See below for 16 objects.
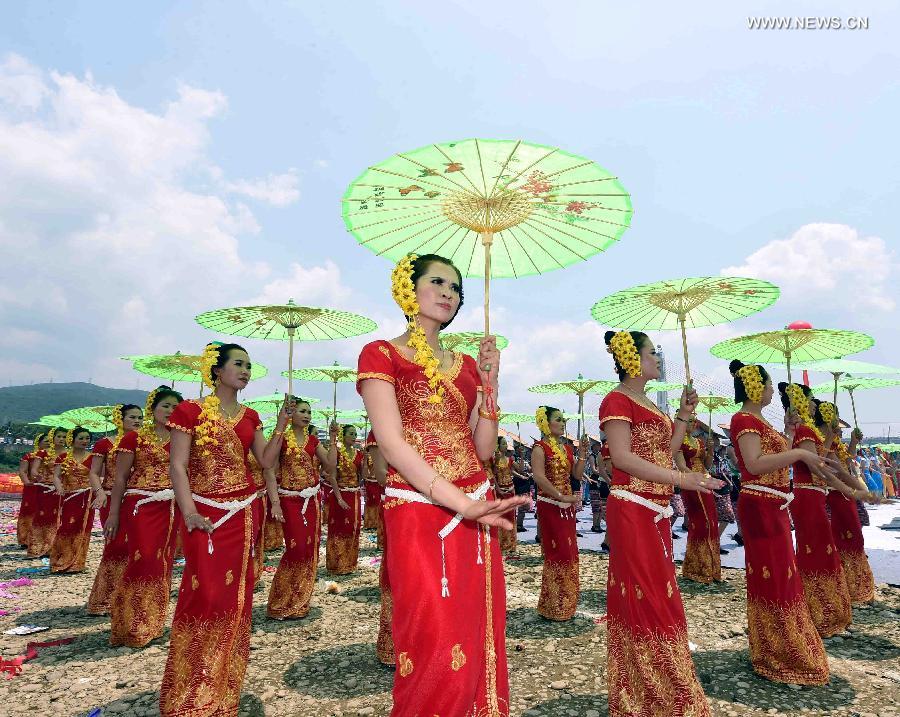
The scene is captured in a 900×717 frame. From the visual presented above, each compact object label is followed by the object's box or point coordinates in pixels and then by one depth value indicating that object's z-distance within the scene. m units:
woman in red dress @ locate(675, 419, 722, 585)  7.78
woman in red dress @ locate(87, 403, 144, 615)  6.02
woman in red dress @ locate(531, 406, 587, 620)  6.09
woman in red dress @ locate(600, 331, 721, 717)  3.29
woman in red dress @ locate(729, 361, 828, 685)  4.19
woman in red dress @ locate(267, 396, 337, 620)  6.42
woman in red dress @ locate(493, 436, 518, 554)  12.24
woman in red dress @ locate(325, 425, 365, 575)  8.79
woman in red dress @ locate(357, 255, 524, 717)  2.02
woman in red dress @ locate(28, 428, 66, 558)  10.96
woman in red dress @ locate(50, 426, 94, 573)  9.26
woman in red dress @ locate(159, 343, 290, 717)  3.61
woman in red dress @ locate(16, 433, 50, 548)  11.51
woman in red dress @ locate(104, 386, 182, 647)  5.36
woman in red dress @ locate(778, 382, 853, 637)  5.30
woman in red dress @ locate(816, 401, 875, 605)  6.29
